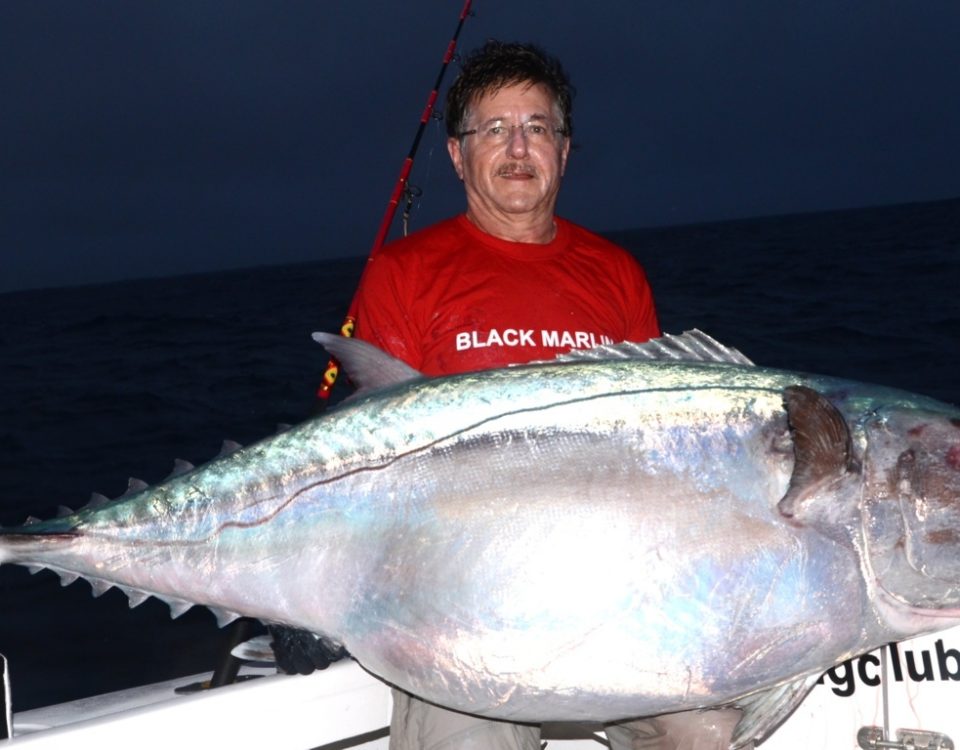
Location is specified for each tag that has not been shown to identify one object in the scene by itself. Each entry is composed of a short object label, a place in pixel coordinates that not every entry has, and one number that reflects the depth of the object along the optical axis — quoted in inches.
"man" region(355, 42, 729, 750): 113.4
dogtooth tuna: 76.2
